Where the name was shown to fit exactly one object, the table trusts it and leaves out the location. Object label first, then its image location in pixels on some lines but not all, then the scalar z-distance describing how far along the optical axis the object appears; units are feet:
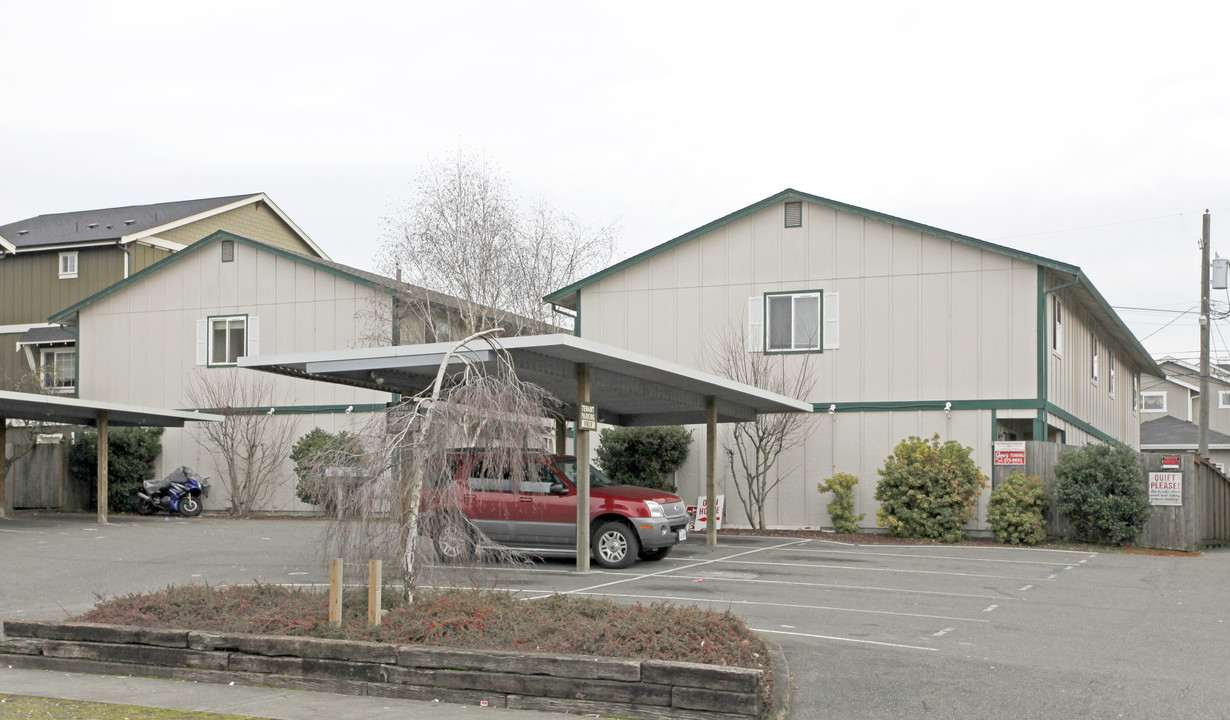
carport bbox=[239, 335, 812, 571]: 46.42
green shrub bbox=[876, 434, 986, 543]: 71.01
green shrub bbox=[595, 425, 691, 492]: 81.61
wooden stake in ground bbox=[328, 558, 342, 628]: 30.45
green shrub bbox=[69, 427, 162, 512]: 98.22
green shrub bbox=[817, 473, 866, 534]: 76.54
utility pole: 101.81
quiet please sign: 68.74
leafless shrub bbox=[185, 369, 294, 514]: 96.27
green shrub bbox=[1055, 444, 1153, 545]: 67.72
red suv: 54.85
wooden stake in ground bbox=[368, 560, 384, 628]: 30.35
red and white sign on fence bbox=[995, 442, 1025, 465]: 72.49
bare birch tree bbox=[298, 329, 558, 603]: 31.81
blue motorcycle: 95.04
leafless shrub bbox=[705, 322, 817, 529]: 78.84
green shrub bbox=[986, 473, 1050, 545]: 69.56
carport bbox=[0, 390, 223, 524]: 75.72
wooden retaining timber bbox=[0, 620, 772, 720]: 25.23
